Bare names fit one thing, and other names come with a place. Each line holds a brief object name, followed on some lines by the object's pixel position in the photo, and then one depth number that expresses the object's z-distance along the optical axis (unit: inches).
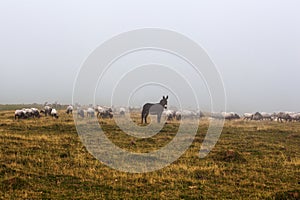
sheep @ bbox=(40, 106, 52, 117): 1704.6
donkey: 1366.9
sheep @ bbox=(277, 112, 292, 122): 2049.2
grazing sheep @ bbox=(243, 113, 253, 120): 2254.2
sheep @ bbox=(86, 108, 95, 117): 1710.1
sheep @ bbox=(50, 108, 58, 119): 1561.3
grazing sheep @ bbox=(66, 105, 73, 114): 1894.7
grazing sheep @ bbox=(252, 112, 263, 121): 2223.9
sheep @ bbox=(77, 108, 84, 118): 1687.0
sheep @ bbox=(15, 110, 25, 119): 1445.9
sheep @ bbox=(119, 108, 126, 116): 1911.9
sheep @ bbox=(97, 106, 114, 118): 1689.2
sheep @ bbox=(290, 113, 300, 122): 2014.9
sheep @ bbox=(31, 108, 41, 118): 1543.4
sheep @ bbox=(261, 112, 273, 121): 2240.4
